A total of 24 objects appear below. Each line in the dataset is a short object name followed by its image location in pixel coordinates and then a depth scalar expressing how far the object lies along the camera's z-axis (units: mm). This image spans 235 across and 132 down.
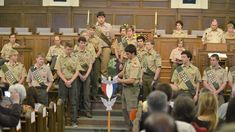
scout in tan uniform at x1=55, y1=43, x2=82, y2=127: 11607
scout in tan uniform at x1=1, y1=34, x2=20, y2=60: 14019
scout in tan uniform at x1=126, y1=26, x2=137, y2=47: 12688
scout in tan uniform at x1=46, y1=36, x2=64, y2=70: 13466
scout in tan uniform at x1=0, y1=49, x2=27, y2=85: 11974
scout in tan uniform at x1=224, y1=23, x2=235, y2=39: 14606
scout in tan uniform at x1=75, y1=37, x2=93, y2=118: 11829
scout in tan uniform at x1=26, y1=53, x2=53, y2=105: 11655
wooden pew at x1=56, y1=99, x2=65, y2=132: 9706
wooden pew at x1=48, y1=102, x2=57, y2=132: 8939
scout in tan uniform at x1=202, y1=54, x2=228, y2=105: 11404
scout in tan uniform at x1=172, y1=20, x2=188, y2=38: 14700
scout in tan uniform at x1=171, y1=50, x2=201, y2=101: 11337
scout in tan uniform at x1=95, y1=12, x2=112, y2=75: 12871
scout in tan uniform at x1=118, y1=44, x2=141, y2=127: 11018
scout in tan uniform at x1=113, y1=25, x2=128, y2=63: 12538
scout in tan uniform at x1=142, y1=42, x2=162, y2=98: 12167
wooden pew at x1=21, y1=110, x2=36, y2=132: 7367
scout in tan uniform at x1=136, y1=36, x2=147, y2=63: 12311
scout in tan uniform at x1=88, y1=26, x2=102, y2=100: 12466
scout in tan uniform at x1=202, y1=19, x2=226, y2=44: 13864
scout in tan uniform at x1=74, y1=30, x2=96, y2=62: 12109
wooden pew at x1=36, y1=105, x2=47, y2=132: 8032
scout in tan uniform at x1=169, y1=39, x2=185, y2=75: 12755
